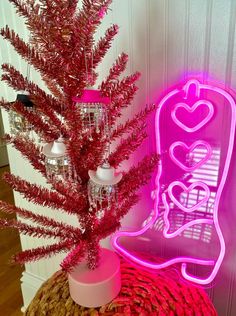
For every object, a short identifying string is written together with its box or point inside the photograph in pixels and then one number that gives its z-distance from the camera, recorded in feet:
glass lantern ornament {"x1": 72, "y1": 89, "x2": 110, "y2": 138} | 1.93
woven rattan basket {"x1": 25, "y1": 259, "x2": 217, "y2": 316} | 2.64
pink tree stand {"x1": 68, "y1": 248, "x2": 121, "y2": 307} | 2.56
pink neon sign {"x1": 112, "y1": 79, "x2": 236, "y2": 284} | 2.65
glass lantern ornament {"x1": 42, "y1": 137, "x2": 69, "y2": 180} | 2.04
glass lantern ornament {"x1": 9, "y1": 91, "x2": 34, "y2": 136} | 2.33
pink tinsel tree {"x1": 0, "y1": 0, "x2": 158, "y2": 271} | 1.99
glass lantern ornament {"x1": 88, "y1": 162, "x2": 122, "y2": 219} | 1.95
